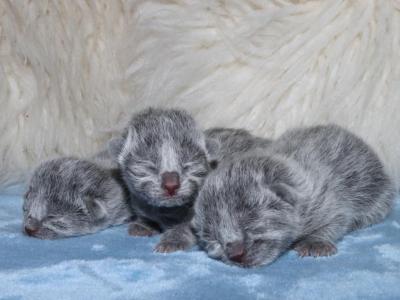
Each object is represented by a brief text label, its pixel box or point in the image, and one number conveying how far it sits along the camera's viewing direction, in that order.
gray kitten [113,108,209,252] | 0.37
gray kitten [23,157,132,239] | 0.39
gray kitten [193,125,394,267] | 0.35
